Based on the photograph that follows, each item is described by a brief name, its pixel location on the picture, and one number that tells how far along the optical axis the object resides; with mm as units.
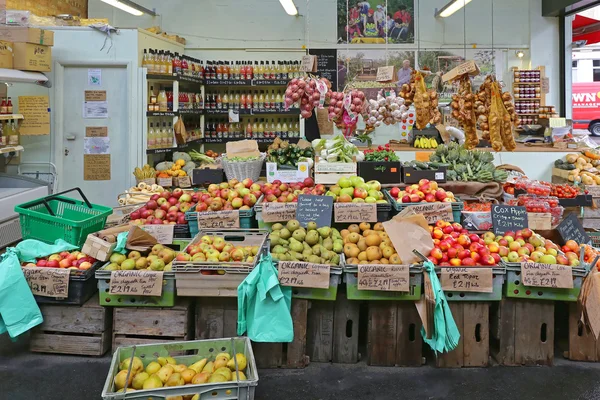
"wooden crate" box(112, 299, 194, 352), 3756
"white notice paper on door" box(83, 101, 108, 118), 7680
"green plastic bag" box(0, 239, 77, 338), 3678
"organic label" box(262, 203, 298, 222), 4367
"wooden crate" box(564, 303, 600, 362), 3779
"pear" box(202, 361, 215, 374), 2914
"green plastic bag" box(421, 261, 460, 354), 3436
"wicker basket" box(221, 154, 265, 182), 5715
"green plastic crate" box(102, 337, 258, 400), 2641
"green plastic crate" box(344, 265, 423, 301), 3621
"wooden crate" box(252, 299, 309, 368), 3695
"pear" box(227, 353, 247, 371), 2939
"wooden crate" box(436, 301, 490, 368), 3703
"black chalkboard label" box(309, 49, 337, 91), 10758
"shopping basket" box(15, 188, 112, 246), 4445
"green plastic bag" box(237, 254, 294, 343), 3490
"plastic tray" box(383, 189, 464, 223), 4473
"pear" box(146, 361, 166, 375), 2893
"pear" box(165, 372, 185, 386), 2740
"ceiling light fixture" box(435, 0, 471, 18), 8931
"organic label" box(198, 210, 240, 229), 4453
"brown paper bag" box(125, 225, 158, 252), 3936
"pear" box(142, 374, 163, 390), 2703
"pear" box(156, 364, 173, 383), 2818
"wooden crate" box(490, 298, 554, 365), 3732
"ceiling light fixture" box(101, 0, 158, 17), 8583
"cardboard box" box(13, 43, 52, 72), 6566
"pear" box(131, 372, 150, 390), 2762
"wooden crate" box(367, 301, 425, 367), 3725
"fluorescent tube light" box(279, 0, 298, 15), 9031
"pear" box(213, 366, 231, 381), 2765
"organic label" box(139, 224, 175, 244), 4332
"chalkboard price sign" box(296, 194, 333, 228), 4289
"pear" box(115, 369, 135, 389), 2764
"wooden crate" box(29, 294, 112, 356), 3832
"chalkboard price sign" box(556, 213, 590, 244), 4332
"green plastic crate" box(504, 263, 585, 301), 3664
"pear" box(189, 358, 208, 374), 2927
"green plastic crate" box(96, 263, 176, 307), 3713
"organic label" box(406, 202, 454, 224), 4383
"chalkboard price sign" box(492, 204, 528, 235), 4285
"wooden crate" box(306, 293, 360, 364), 3777
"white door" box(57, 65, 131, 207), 7625
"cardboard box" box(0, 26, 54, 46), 6508
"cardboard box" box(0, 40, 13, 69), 6305
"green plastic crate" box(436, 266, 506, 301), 3648
